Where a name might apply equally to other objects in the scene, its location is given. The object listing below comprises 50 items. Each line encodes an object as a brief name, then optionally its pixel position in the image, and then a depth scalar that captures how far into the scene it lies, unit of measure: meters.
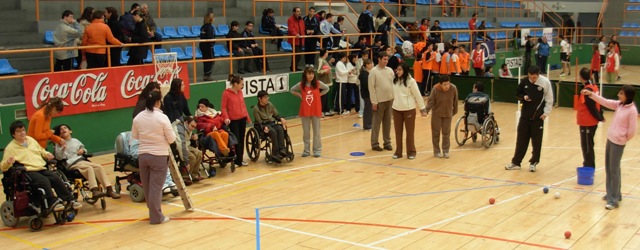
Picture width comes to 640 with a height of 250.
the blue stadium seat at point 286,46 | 20.62
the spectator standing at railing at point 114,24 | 15.25
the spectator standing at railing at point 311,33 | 19.42
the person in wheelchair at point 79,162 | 9.63
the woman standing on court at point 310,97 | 12.92
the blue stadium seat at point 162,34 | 18.50
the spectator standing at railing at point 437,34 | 24.98
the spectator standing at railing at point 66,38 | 14.11
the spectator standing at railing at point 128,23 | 15.46
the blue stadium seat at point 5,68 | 13.79
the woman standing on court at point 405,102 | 12.77
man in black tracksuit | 11.41
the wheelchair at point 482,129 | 13.73
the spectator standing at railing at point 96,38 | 14.07
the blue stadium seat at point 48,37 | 15.87
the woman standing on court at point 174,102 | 11.24
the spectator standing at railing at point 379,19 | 23.02
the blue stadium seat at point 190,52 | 17.98
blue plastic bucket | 10.81
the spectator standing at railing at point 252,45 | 18.25
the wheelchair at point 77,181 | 9.66
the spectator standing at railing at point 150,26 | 16.03
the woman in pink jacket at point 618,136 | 9.27
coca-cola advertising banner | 12.74
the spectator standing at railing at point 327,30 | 20.53
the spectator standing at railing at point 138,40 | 15.08
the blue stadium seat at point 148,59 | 16.83
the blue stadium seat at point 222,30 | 20.08
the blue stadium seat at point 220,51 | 18.88
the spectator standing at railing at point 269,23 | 20.23
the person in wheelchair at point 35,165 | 8.80
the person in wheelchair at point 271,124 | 12.47
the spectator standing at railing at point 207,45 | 16.91
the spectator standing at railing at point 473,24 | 27.64
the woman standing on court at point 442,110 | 12.88
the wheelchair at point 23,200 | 8.73
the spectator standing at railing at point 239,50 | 17.81
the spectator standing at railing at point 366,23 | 21.72
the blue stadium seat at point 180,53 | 17.64
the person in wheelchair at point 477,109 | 13.82
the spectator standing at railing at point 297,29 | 19.30
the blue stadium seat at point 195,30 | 19.50
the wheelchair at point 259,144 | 12.56
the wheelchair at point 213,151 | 11.64
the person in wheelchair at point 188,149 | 10.95
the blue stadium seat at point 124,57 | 16.12
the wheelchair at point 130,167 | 10.11
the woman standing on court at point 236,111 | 12.11
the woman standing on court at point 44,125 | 9.77
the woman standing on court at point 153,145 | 8.80
